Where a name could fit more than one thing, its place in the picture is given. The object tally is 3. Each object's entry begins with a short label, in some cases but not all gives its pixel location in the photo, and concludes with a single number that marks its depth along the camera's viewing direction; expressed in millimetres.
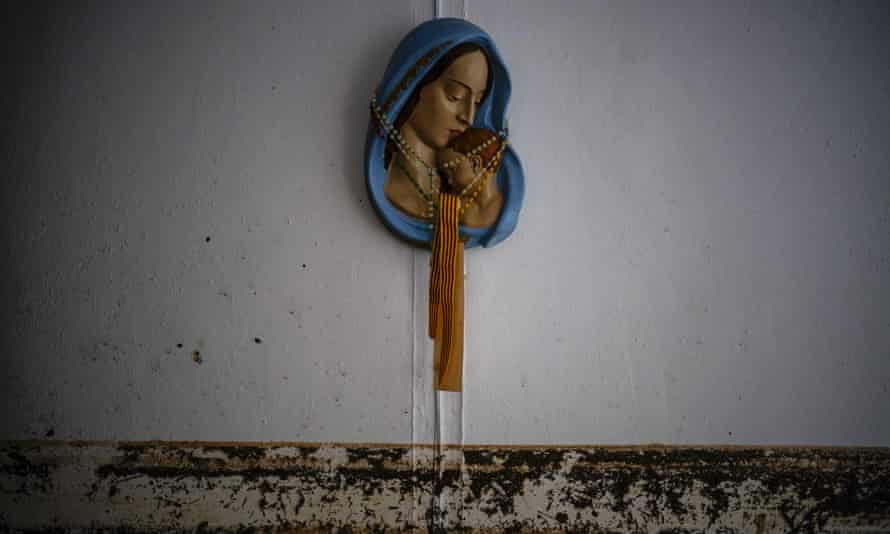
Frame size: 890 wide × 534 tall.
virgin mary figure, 975
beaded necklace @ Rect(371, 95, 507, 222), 1001
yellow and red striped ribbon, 991
